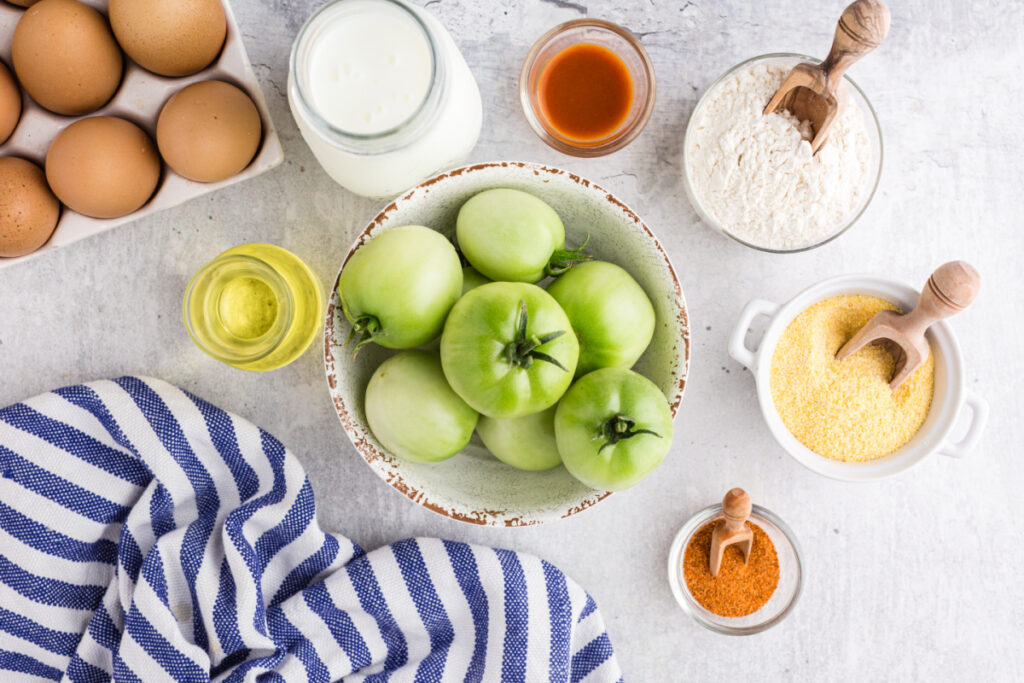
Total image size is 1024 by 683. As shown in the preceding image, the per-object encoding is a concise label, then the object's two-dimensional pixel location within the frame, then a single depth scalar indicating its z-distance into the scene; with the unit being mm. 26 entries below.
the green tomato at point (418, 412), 626
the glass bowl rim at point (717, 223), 762
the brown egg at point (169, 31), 700
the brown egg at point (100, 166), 722
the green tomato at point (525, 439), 665
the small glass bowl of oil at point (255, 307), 746
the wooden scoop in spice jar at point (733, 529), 766
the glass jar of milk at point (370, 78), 597
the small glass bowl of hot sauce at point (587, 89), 793
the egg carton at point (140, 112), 770
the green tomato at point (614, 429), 592
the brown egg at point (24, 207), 735
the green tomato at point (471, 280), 676
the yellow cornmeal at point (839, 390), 778
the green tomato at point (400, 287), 599
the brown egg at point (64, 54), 707
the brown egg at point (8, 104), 738
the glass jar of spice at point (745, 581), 819
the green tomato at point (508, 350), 559
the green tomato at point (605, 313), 638
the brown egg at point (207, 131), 722
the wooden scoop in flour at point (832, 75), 642
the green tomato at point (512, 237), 636
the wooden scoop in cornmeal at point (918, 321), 674
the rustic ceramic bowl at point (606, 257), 674
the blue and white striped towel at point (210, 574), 789
